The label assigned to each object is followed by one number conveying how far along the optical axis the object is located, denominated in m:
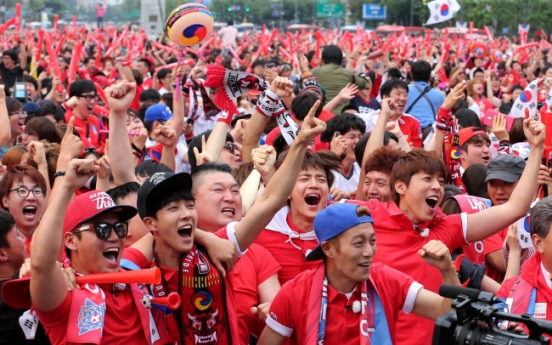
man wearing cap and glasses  3.38
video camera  2.66
